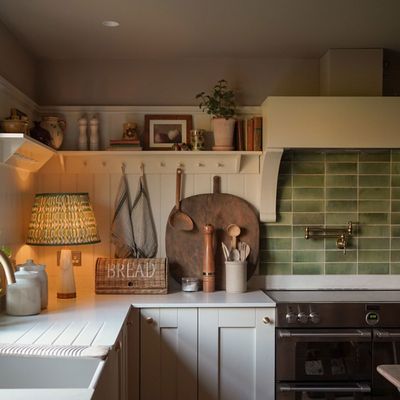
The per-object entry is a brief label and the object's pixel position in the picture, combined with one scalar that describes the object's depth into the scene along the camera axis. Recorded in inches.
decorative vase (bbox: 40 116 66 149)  129.2
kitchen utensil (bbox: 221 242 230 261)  132.3
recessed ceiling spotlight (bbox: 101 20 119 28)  111.3
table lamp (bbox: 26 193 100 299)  118.5
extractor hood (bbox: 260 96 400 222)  123.6
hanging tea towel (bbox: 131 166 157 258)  136.5
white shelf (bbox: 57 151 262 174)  135.9
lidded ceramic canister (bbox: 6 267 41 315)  103.7
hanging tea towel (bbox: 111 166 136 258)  135.8
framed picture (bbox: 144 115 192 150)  136.2
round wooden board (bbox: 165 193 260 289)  136.3
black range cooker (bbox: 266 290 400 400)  116.0
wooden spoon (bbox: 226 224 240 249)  135.5
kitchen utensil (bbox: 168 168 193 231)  135.9
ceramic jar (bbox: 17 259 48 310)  109.5
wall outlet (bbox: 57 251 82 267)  136.0
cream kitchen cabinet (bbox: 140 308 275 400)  116.7
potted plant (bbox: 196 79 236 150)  131.0
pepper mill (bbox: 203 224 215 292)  130.0
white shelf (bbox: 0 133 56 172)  101.4
